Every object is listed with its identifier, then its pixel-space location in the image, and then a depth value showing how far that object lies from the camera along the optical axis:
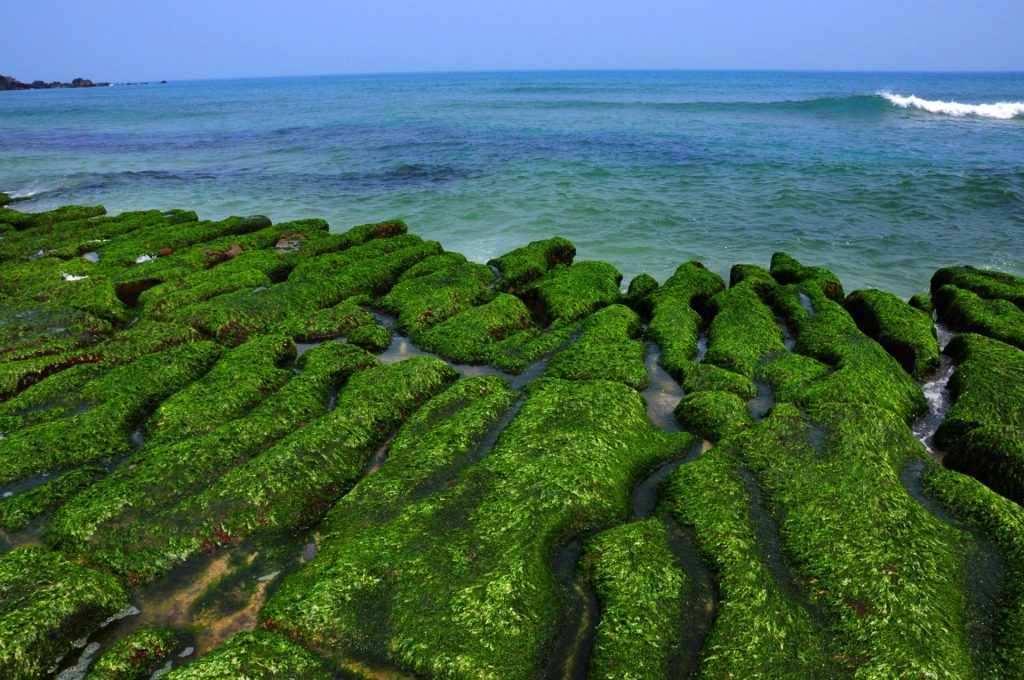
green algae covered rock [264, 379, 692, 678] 4.45
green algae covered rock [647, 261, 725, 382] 9.25
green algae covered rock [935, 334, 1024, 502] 6.37
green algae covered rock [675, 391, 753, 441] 7.24
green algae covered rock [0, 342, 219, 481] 6.43
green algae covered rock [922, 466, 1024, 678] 4.35
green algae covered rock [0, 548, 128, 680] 4.27
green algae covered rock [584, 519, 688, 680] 4.28
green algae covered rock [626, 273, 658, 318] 11.48
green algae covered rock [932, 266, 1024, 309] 11.15
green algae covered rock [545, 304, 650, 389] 8.59
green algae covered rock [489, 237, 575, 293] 12.59
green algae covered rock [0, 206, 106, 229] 17.97
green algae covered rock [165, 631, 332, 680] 4.07
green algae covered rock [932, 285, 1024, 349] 9.58
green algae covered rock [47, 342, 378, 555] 5.48
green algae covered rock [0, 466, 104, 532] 5.64
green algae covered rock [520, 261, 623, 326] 10.91
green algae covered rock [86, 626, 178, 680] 4.18
